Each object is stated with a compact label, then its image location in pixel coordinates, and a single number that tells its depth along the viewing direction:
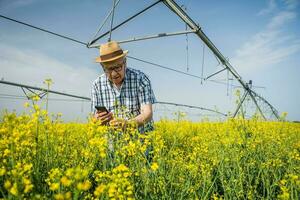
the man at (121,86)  3.18
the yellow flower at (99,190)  0.95
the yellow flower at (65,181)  0.87
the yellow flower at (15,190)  0.98
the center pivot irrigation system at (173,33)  5.37
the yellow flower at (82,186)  0.87
